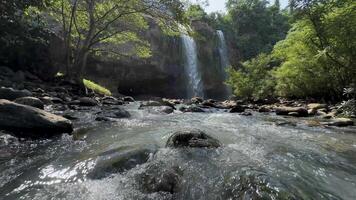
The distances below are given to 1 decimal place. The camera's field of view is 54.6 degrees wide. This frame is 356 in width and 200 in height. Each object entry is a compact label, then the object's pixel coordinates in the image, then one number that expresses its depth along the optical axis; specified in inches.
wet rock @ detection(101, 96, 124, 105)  603.2
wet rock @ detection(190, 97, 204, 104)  810.3
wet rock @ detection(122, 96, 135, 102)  770.8
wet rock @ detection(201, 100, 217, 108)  694.5
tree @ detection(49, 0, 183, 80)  700.7
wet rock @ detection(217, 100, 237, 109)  656.4
